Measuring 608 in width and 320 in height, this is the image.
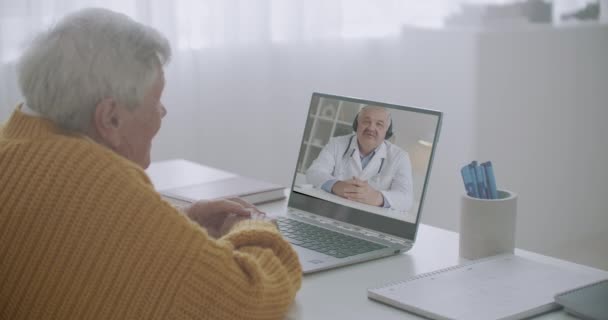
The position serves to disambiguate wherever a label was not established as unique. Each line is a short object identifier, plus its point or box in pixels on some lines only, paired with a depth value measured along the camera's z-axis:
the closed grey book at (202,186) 1.86
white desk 1.23
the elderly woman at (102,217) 1.17
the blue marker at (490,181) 1.45
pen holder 1.43
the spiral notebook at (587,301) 1.17
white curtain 2.76
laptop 1.52
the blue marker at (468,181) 1.45
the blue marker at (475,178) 1.46
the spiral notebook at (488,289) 1.19
